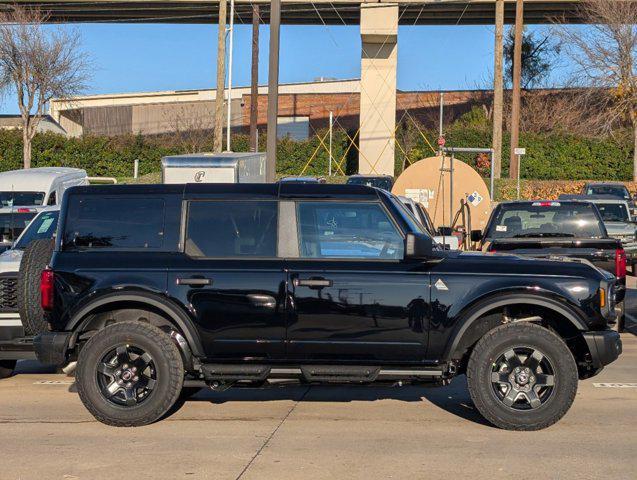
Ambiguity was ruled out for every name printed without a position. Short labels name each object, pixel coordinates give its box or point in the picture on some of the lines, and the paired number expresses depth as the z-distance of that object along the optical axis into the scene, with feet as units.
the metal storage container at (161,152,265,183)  71.15
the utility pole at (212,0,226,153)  122.52
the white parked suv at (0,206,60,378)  31.07
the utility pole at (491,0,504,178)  132.16
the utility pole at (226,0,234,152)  136.26
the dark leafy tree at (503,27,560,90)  192.92
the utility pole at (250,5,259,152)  136.77
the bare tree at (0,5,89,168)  148.87
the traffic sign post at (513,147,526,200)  115.14
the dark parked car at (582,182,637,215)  119.55
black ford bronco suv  27.91
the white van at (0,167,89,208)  88.07
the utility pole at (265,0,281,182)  72.49
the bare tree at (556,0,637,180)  145.48
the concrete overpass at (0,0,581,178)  151.12
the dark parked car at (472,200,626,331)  44.91
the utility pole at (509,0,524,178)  136.36
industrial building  197.57
